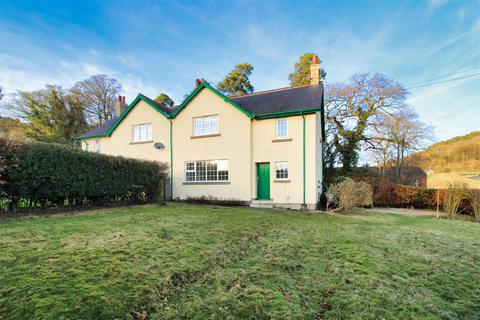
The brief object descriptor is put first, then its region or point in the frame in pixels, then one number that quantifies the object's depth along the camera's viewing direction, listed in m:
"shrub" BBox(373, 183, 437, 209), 15.23
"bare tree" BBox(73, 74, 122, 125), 31.23
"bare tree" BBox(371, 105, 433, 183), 21.73
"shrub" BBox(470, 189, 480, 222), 11.15
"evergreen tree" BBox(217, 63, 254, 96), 31.89
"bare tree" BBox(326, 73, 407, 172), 21.08
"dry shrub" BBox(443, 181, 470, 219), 11.62
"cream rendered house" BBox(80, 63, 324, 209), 13.06
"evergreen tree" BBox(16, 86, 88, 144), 27.42
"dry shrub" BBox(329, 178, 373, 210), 11.16
